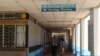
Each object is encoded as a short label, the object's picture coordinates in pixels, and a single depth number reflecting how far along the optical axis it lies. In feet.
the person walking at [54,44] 21.59
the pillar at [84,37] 25.46
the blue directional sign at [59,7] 15.25
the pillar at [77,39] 32.90
